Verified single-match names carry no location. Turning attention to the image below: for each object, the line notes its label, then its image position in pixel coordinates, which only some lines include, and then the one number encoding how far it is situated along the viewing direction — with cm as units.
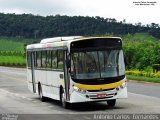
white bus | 1936
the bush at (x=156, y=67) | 4516
